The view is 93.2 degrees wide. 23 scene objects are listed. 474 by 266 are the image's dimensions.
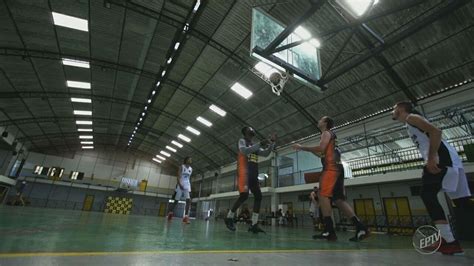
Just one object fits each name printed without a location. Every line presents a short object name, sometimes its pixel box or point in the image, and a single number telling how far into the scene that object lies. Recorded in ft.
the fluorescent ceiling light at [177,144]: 82.58
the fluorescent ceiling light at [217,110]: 53.24
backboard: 21.83
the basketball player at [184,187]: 20.08
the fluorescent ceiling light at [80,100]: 56.44
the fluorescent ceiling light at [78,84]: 49.52
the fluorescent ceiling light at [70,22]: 32.32
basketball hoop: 29.23
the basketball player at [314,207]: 29.84
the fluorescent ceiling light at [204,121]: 61.04
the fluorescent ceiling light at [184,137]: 76.03
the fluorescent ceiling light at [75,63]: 41.86
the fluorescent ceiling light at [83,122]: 71.48
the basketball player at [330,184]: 10.25
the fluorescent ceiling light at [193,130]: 67.95
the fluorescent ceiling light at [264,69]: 33.24
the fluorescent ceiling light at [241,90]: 44.32
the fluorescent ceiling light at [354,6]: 21.44
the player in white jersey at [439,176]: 6.68
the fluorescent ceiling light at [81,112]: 64.23
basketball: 29.75
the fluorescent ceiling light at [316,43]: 28.19
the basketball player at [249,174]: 12.83
